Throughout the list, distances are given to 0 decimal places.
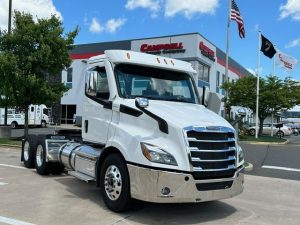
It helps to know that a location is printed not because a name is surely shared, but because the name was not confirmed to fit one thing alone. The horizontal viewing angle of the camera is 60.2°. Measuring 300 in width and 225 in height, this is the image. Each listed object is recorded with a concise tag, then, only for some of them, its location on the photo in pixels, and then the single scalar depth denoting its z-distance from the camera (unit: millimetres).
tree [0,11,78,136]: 12822
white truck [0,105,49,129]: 24756
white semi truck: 3965
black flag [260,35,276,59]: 20574
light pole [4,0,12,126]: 13798
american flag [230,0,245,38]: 16466
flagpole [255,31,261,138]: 20156
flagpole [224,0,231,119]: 16605
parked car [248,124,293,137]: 25143
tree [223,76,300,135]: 20926
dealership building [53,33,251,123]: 24965
